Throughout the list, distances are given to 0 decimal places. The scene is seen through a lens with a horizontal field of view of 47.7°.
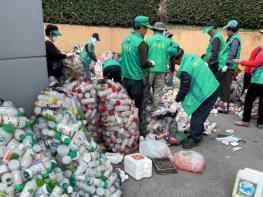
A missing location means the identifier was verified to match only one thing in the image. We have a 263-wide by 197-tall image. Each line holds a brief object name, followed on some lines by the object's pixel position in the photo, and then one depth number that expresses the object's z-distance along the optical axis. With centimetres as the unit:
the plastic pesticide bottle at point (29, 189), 254
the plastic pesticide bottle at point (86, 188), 301
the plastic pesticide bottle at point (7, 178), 252
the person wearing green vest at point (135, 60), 463
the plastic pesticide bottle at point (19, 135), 278
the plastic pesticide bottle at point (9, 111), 281
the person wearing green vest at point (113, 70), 557
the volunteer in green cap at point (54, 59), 470
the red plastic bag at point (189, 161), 398
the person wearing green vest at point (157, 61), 609
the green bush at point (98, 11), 1223
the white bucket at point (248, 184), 316
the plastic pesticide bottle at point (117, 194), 321
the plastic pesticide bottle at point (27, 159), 269
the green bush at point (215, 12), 928
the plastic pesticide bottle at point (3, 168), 254
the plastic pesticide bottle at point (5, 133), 266
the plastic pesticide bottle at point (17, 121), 275
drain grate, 392
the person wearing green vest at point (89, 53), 818
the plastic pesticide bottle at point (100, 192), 310
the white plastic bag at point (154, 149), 420
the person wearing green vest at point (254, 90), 529
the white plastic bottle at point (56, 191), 270
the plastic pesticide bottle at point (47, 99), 336
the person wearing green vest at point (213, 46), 664
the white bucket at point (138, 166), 372
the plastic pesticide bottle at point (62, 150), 299
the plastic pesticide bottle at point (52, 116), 316
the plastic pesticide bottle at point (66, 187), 286
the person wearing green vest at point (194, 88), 436
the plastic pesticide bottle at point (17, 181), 255
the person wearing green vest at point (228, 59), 641
